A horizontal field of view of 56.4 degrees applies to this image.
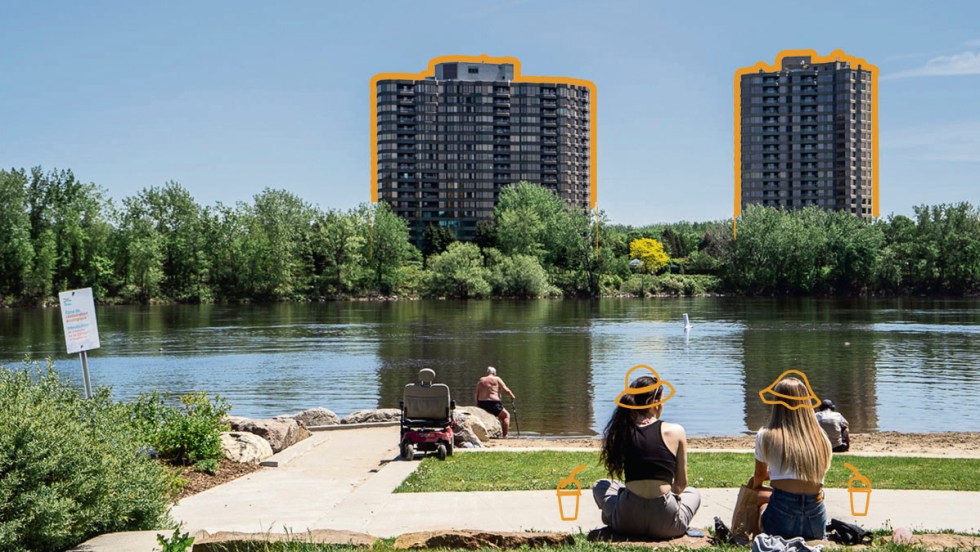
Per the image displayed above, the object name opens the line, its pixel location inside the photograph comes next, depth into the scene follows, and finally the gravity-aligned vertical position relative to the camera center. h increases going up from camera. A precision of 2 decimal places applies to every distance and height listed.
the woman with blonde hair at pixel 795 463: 7.10 -1.44
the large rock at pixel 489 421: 21.92 -3.41
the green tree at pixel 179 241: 123.25 +5.53
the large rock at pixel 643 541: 7.54 -2.21
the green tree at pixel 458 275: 128.88 +0.86
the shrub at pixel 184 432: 13.98 -2.30
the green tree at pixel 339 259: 131.50 +3.31
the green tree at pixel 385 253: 135.12 +4.23
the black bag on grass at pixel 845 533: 7.62 -2.13
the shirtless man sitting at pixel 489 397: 22.89 -2.92
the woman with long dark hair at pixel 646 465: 7.71 -1.57
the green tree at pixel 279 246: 125.81 +4.96
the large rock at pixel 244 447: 15.02 -2.79
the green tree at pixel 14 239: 106.62 +5.16
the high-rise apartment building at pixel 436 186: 196.50 +20.64
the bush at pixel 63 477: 8.05 -1.87
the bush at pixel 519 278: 129.62 +0.36
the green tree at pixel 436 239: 152.75 +7.12
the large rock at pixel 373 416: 22.33 -3.33
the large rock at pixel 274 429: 17.14 -2.81
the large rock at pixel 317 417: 22.53 -3.38
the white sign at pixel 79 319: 15.23 -0.61
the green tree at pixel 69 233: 113.38 +6.30
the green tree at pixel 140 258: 115.62 +3.17
